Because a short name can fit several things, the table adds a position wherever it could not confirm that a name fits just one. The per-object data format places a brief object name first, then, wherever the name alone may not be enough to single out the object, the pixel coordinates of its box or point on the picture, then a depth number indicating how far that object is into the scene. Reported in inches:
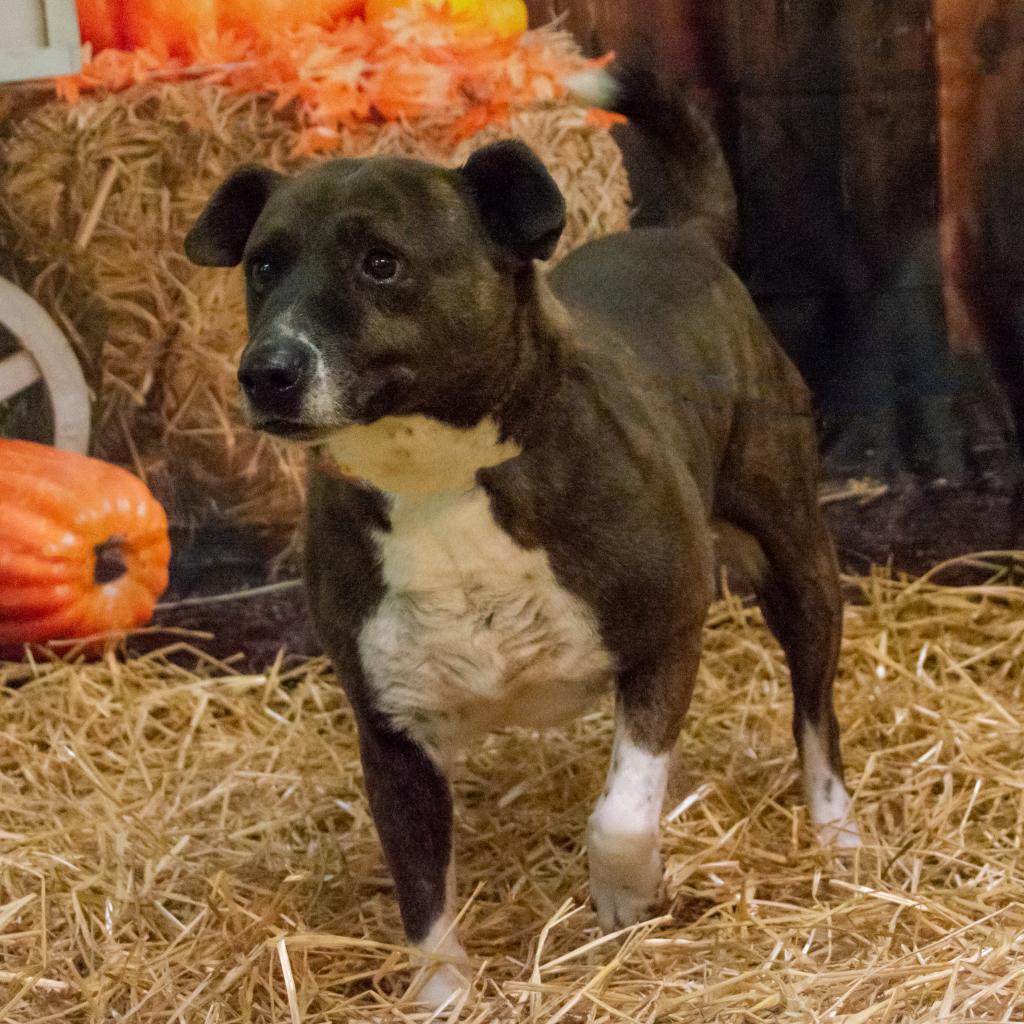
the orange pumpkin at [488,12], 140.0
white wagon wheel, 155.3
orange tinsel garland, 140.6
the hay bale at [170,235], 148.0
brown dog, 87.3
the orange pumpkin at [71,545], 156.7
